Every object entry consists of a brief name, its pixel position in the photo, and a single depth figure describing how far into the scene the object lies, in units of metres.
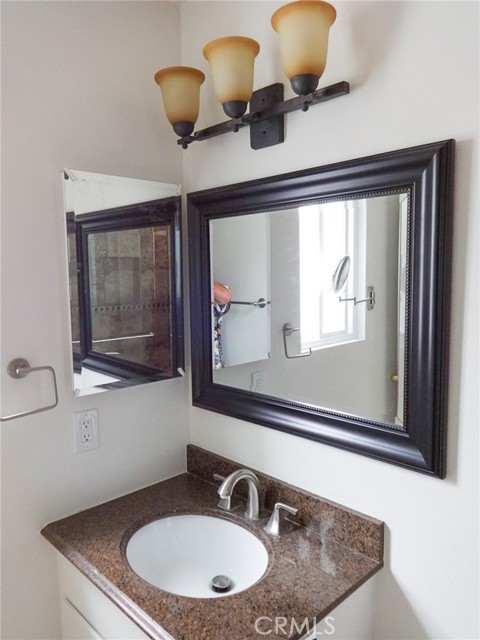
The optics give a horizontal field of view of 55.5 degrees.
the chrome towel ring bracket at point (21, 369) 1.18
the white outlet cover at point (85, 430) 1.33
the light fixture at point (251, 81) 0.99
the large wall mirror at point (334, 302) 0.96
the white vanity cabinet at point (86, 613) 1.05
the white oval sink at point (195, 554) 1.21
